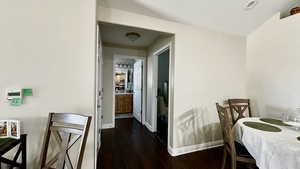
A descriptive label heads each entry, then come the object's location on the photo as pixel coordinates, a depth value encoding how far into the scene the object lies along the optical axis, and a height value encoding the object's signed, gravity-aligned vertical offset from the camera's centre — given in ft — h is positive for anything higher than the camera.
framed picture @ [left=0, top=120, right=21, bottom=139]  4.28 -1.46
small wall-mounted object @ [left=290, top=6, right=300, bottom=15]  7.36 +4.16
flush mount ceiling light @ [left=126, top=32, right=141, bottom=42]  9.00 +3.34
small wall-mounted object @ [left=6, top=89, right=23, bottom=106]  4.51 -0.44
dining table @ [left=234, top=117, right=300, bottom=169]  3.63 -1.79
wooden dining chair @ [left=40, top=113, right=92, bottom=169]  3.82 -1.49
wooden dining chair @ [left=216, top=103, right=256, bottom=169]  4.99 -2.55
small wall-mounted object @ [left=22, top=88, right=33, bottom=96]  4.66 -0.31
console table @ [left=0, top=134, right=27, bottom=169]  3.72 -1.92
